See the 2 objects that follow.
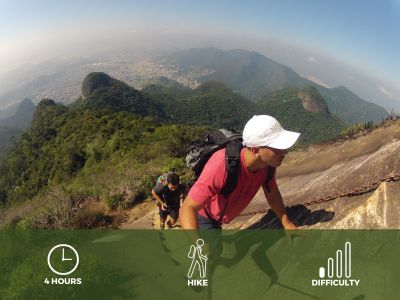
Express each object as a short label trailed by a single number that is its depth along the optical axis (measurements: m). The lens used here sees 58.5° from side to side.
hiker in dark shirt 6.49
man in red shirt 3.06
